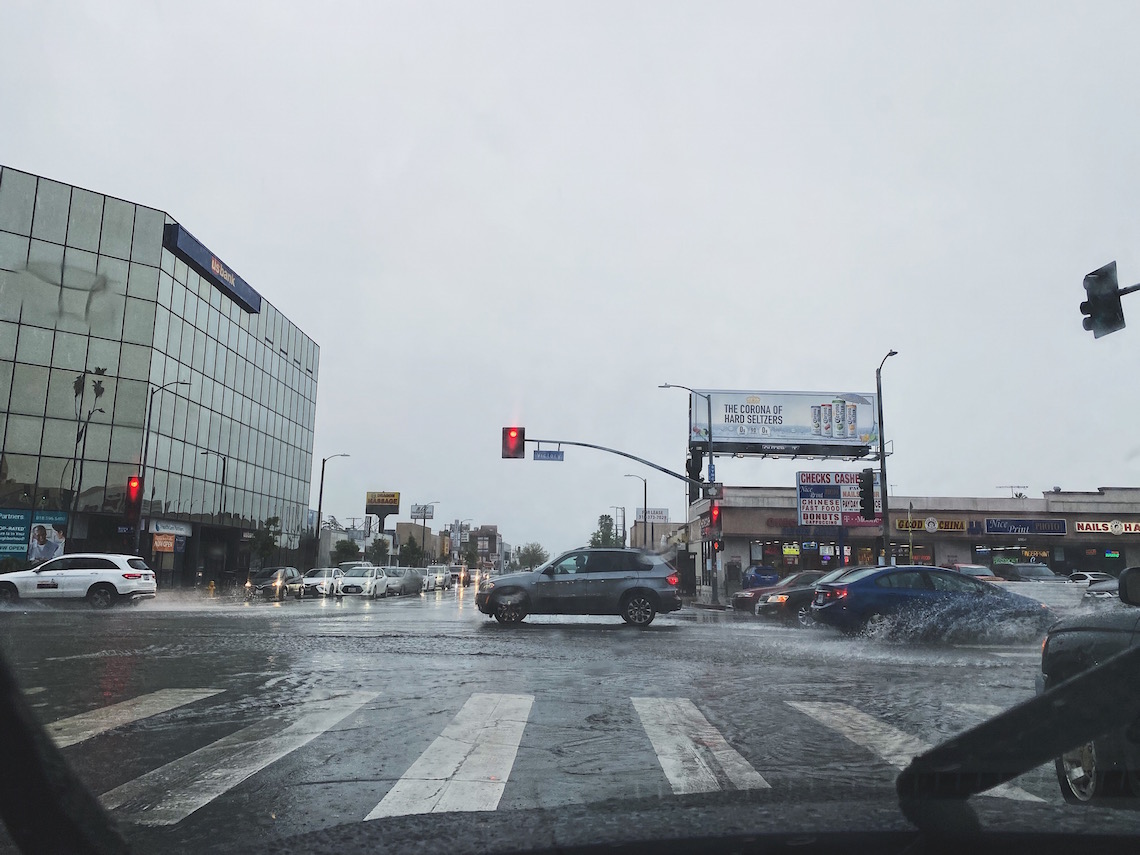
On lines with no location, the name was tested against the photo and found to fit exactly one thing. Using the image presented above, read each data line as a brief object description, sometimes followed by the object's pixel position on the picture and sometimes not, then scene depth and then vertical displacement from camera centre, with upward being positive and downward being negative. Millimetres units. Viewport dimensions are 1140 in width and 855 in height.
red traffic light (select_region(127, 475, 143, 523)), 25297 +1590
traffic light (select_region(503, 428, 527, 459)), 28531 +3841
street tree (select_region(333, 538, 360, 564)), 84375 +552
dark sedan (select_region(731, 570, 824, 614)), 22594 -730
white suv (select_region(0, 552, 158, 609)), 23688 -832
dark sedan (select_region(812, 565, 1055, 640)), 15148 -653
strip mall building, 48969 +2038
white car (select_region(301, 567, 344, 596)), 37594 -1142
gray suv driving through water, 17891 -581
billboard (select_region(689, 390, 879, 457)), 50000 +8164
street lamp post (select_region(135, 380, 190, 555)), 39488 +5207
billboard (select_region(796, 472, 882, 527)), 44469 +3311
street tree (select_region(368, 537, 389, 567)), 102975 +640
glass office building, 35188 +7194
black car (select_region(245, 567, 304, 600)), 37125 -1302
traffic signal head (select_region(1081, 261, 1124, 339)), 13172 +4064
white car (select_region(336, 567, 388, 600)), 38375 -1168
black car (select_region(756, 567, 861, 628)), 20280 -911
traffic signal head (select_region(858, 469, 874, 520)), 26000 +2243
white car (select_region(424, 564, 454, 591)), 56031 -1112
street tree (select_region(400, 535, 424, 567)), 108062 +515
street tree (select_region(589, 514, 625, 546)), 126600 +4488
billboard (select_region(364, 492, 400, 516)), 120125 +7338
